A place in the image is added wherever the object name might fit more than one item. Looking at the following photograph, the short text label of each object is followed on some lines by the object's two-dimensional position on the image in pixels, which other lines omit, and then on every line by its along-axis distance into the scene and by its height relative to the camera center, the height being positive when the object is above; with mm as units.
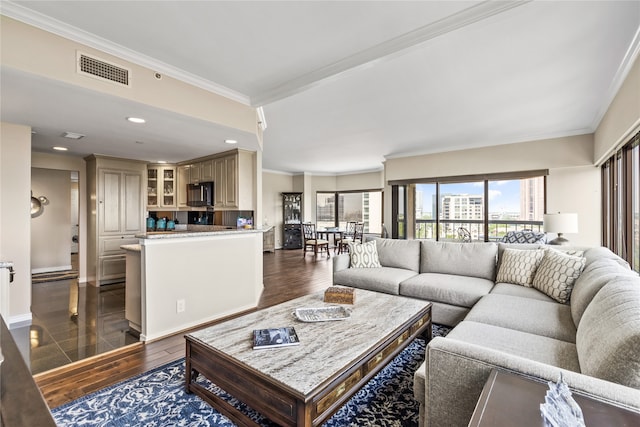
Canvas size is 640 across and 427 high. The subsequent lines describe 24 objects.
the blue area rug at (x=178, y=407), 1767 -1217
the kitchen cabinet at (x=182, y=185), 5730 +574
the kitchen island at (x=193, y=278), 2906 -698
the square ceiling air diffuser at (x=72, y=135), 3615 +988
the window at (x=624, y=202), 3141 +142
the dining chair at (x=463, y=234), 6286 -418
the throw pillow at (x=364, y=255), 4074 -565
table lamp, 3818 -130
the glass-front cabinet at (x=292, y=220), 9977 -185
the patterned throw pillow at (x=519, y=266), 3043 -544
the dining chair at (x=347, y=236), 8414 -714
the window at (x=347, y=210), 10359 +160
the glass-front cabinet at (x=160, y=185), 5824 +582
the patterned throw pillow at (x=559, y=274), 2533 -536
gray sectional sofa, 1137 -655
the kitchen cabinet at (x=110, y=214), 5000 +13
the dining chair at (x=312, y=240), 8258 -730
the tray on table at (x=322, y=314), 2105 -731
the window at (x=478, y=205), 5637 +199
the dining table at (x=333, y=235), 9261 -729
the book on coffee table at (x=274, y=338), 1703 -733
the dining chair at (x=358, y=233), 8945 -577
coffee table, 1364 -767
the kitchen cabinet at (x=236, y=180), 4559 +548
